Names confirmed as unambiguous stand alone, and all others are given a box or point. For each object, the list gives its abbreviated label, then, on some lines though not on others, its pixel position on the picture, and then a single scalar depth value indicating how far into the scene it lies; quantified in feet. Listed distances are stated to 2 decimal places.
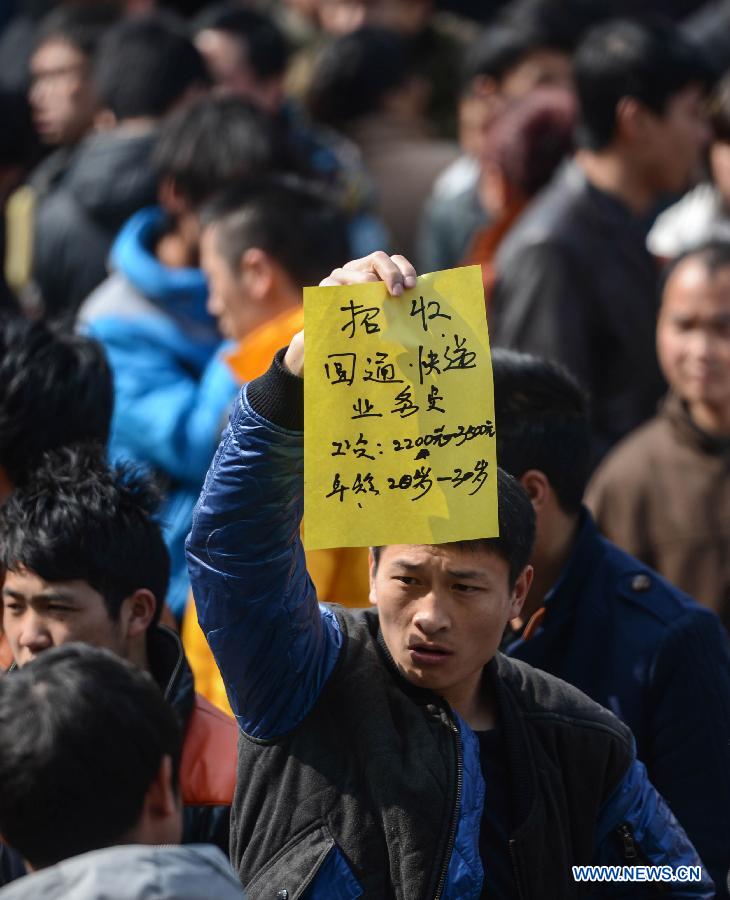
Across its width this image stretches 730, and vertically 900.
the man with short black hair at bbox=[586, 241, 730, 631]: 27.86
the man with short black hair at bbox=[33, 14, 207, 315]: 38.88
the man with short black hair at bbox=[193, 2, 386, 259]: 38.32
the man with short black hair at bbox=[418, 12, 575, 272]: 45.73
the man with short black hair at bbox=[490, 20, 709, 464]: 34.04
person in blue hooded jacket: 29.14
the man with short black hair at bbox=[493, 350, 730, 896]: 20.15
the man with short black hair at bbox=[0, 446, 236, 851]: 19.21
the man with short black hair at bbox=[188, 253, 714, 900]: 15.80
